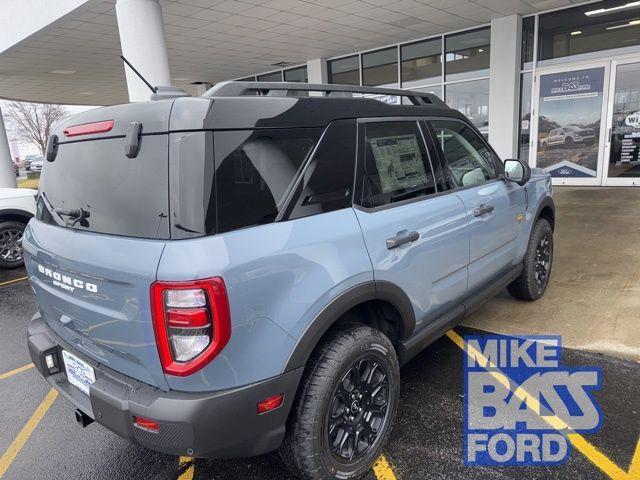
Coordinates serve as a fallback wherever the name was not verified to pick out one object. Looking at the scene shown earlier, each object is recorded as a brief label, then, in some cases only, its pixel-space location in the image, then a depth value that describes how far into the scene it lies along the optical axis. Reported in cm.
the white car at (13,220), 661
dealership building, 875
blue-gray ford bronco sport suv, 169
